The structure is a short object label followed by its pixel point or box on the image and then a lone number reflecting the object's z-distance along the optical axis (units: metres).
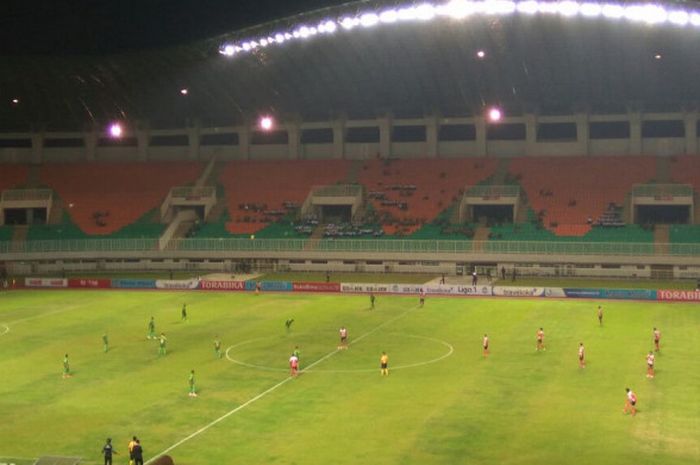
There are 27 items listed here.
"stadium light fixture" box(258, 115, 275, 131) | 86.82
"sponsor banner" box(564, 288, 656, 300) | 63.94
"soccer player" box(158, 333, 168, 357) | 46.31
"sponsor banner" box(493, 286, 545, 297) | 66.12
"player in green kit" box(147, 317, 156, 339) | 51.26
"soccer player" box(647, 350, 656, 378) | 38.78
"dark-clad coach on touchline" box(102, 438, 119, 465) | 27.80
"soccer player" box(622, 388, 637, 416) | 32.84
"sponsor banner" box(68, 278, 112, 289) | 76.38
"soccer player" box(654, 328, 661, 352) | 44.30
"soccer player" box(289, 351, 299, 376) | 40.47
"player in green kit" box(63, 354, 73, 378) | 41.32
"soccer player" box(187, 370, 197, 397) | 37.28
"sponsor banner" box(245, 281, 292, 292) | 72.50
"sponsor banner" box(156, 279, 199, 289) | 74.88
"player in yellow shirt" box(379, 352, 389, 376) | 40.47
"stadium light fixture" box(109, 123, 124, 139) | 88.00
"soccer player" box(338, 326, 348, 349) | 47.25
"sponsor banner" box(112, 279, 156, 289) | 75.38
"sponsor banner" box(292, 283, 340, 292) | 71.75
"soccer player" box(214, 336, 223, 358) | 45.09
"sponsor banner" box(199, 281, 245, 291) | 74.25
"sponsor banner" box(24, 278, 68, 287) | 76.88
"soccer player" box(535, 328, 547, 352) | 45.53
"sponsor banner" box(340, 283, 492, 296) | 68.19
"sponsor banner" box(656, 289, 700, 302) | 62.28
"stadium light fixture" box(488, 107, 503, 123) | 79.00
